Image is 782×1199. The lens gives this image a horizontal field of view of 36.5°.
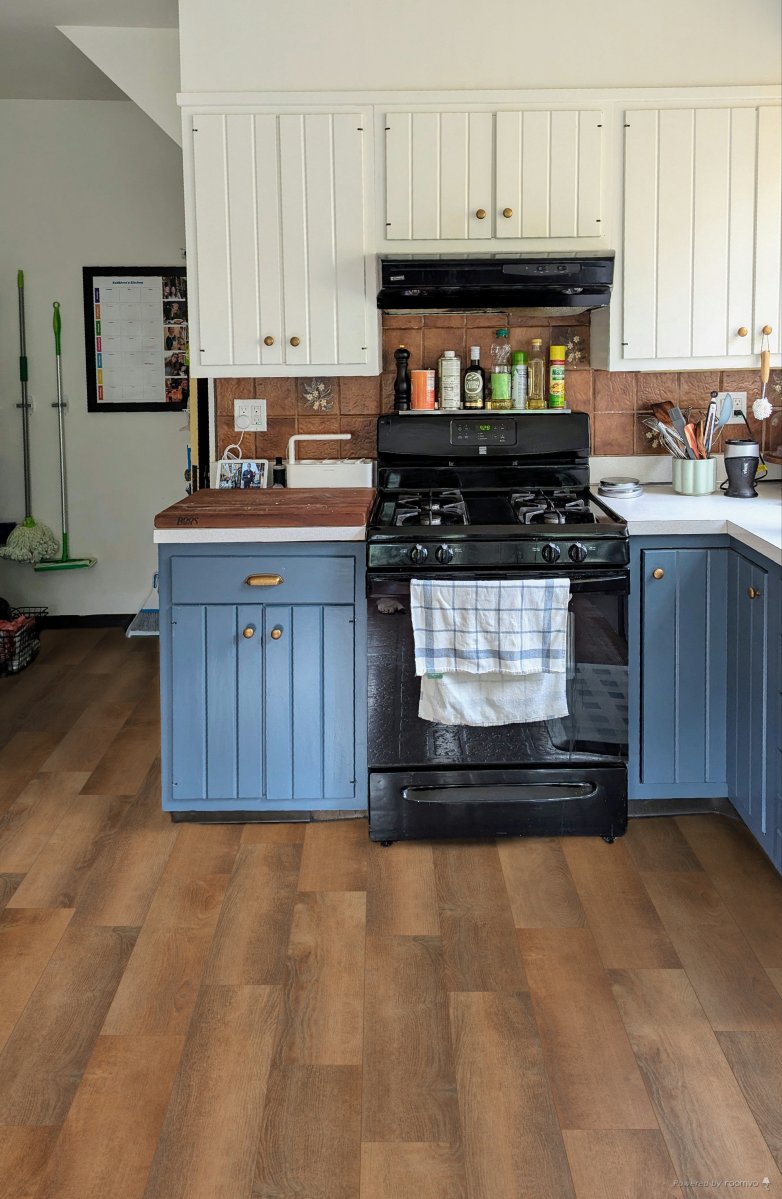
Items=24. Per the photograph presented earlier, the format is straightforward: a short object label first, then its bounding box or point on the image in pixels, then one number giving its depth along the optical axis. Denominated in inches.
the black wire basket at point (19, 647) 198.8
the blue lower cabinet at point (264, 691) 128.0
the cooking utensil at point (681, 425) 142.5
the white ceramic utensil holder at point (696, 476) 142.2
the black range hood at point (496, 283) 135.6
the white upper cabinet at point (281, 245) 138.1
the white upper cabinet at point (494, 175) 137.4
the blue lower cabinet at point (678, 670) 126.8
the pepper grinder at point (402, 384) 150.9
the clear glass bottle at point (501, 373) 150.9
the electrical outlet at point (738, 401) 152.6
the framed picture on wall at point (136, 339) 221.8
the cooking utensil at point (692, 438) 142.4
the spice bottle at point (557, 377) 149.5
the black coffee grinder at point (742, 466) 139.4
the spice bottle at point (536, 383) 151.8
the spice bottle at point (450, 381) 150.2
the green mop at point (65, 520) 221.1
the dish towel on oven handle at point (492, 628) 121.1
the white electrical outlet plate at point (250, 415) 153.9
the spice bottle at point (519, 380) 150.7
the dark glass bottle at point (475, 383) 150.6
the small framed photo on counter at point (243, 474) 151.0
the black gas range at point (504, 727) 122.1
